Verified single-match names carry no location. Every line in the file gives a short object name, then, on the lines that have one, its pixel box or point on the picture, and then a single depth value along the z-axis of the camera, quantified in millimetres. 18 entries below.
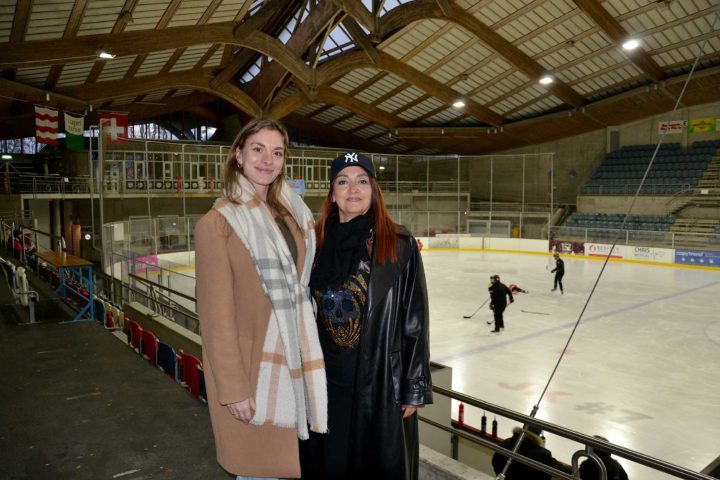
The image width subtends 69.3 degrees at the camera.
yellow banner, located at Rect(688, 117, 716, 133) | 29031
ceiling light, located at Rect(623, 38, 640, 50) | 20484
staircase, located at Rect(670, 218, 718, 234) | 24969
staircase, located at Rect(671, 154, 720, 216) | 26375
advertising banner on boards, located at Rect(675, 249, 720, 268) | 20953
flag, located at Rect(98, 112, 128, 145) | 14164
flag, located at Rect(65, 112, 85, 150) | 18172
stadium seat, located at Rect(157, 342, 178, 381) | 5438
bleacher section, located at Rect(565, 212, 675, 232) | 26172
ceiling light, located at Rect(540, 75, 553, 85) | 25062
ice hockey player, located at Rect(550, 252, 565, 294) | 15680
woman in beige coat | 1780
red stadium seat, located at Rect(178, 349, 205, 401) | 4664
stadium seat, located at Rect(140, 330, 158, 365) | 6078
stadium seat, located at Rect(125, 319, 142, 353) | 6695
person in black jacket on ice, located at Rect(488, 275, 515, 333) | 11562
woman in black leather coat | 1958
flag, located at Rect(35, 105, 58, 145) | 18656
